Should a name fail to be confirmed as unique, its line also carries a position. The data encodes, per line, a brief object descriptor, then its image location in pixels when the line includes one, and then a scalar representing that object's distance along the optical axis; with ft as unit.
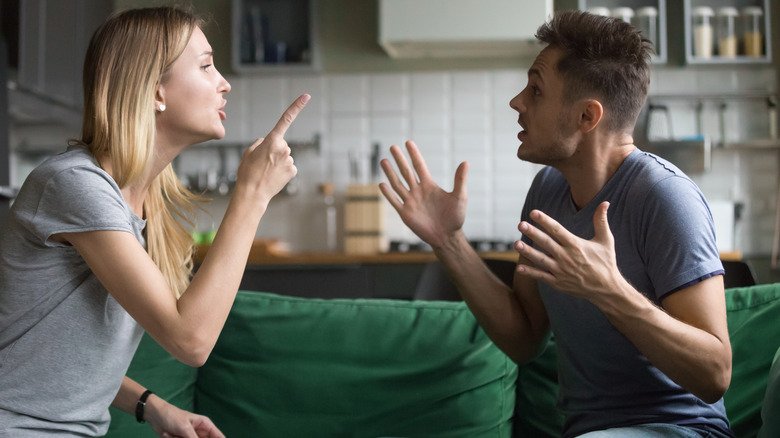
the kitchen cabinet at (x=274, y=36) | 14.89
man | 4.00
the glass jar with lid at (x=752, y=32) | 13.76
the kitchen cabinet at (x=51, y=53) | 11.85
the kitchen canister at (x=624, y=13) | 13.73
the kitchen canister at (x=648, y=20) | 13.82
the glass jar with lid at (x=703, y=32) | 13.74
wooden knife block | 14.15
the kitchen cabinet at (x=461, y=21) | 13.46
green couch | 5.56
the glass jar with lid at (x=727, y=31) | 13.79
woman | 3.95
